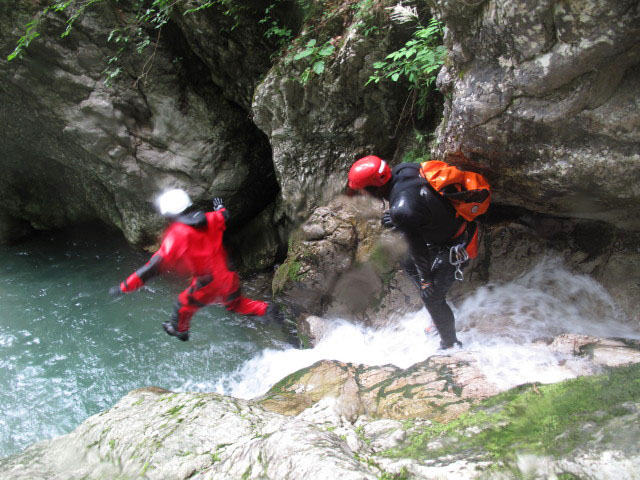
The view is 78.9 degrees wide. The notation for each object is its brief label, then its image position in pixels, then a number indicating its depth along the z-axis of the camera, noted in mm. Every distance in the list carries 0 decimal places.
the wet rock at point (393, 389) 3434
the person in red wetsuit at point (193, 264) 4551
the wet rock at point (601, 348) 3361
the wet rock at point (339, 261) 6168
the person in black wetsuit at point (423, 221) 3936
